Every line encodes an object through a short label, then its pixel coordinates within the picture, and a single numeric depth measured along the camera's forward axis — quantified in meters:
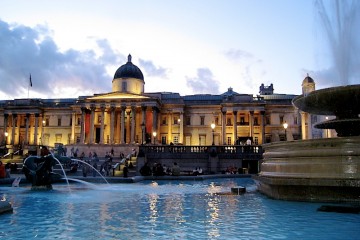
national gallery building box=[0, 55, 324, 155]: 63.50
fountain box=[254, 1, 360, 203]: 9.54
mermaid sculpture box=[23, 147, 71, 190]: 15.28
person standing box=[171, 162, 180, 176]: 26.25
